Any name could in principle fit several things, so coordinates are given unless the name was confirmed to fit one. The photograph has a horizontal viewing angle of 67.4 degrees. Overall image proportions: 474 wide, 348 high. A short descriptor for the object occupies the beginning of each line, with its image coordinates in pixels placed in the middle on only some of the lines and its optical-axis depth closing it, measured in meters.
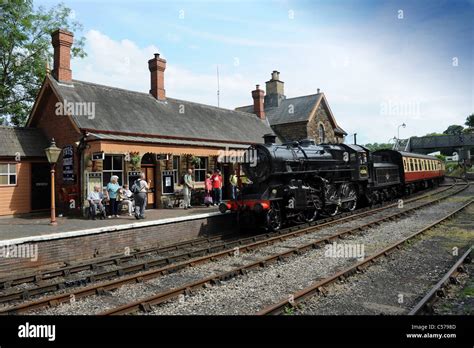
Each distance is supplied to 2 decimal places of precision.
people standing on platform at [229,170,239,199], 16.02
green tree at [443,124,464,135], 89.88
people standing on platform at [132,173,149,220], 12.05
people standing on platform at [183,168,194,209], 14.92
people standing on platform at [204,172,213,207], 15.60
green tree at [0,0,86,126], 22.28
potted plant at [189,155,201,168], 18.03
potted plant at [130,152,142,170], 15.45
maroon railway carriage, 22.30
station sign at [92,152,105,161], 13.32
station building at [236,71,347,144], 28.25
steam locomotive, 11.77
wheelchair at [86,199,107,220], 12.51
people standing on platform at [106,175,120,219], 12.36
